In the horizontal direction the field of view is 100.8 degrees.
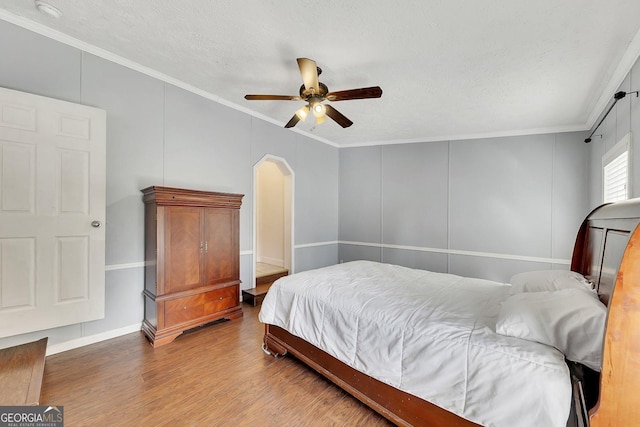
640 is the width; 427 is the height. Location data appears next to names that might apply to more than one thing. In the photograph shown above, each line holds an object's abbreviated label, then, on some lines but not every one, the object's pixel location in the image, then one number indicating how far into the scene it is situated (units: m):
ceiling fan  2.29
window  2.40
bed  0.95
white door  2.07
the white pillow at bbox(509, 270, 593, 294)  1.56
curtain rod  2.34
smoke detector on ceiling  1.97
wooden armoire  2.64
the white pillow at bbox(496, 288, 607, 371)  1.10
